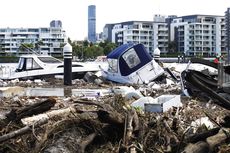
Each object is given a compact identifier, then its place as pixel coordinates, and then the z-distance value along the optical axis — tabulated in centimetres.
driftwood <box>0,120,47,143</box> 695
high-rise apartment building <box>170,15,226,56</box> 12675
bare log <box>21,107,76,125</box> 767
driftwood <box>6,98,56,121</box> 796
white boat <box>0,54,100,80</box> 2641
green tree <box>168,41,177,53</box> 12865
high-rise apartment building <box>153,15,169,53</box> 13391
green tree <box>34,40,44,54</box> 12166
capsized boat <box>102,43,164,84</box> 2213
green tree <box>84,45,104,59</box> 10266
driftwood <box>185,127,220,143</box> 660
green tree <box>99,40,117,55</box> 10340
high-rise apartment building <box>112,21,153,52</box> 13725
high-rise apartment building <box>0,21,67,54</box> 13538
